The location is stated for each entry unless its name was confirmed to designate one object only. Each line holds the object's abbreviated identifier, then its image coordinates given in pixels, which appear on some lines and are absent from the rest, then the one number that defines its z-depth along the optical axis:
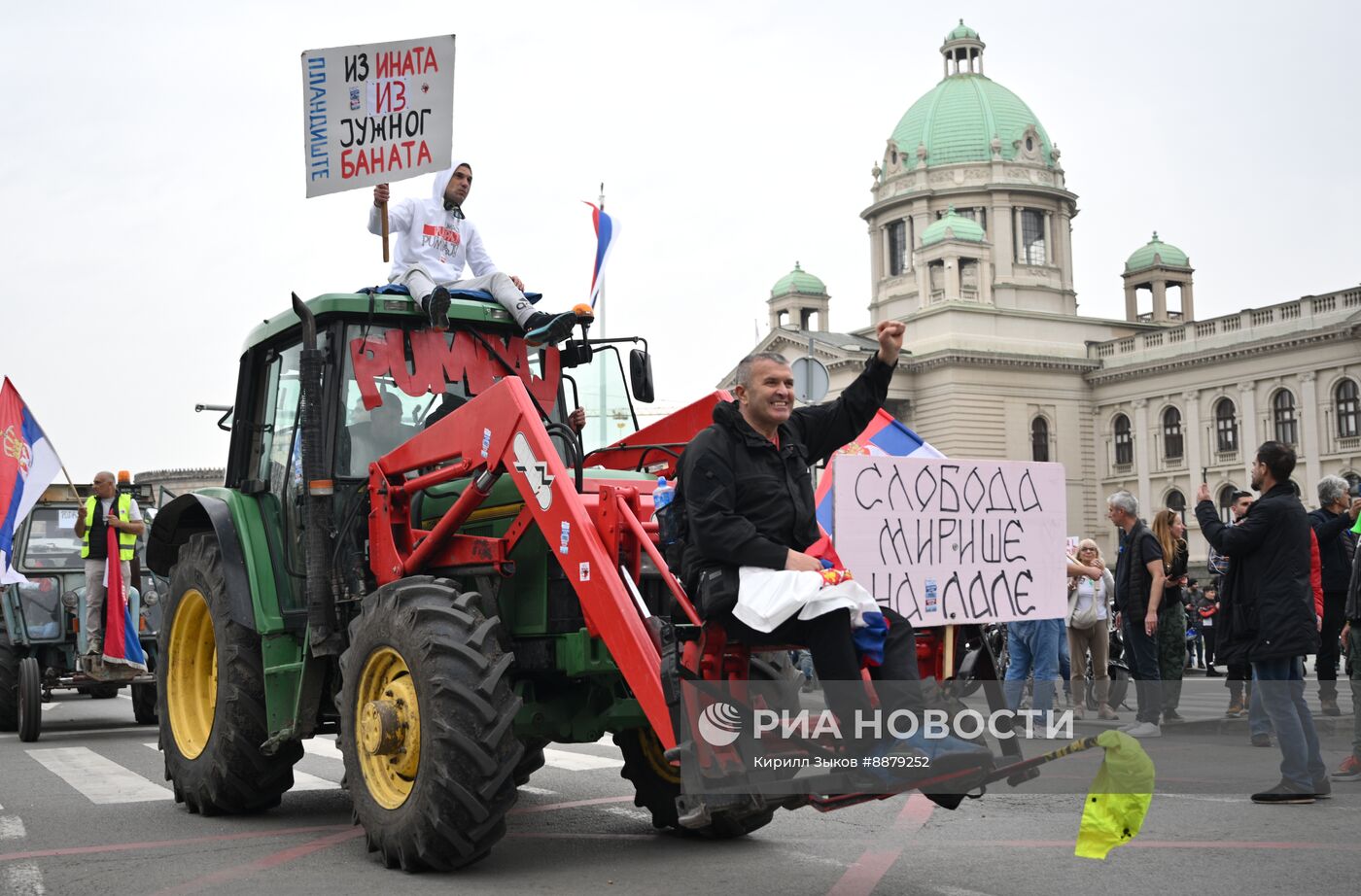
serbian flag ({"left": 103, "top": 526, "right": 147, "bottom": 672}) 14.08
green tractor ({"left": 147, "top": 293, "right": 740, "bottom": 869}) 6.11
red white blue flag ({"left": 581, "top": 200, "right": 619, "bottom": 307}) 11.56
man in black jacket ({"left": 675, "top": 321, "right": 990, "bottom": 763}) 5.34
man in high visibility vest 14.12
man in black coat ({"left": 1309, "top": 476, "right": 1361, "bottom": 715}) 11.79
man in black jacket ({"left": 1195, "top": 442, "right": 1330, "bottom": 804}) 8.67
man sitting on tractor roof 8.01
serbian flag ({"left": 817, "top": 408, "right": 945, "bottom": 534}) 11.54
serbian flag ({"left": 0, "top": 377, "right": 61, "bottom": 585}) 15.41
